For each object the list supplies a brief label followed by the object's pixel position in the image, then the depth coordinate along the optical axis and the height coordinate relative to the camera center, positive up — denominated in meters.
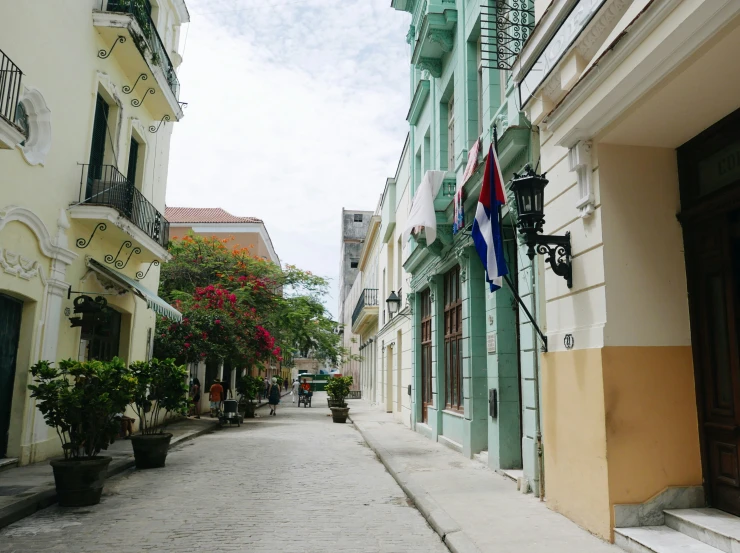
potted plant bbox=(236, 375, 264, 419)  21.69 -0.51
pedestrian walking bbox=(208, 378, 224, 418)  21.12 -0.58
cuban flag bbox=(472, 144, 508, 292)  7.15 +1.92
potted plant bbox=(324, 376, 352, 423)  20.64 -0.62
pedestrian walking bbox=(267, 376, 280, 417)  24.16 -0.76
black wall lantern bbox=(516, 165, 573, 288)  5.89 +1.57
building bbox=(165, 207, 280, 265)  36.31 +9.14
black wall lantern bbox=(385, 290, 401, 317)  20.30 +2.64
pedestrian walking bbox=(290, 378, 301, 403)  33.19 -0.57
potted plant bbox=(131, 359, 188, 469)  9.53 -0.36
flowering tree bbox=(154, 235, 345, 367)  17.72 +2.43
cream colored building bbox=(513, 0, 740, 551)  5.02 +0.89
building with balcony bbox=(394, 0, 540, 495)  8.14 +2.41
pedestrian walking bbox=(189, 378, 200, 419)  21.41 -0.67
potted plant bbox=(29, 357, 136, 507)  6.91 -0.50
